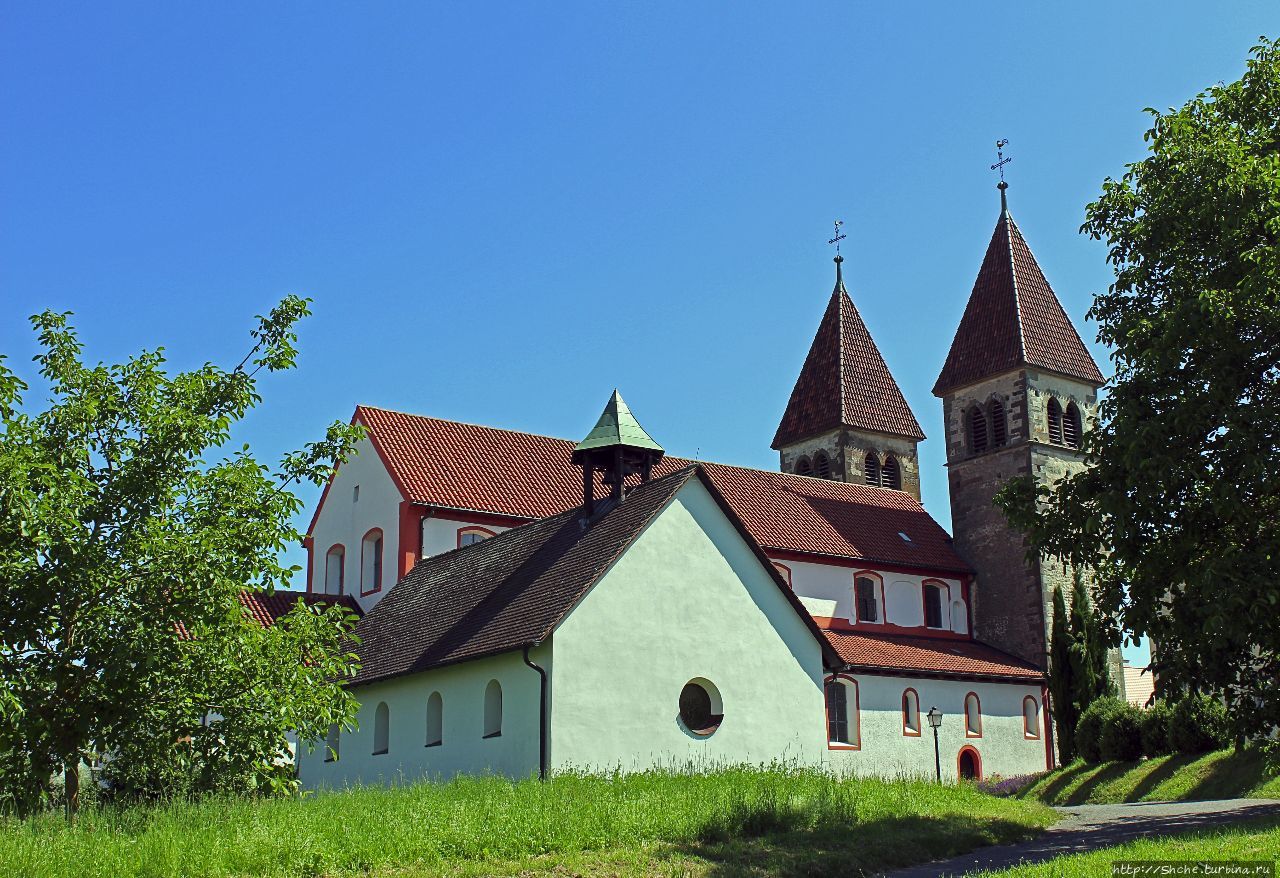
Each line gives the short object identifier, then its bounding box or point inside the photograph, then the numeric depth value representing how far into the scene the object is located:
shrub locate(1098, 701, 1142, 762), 34.97
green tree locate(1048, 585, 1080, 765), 40.31
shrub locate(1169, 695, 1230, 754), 32.09
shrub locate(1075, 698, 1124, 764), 36.75
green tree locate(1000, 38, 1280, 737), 17.33
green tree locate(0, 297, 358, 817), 13.97
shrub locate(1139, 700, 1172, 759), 33.69
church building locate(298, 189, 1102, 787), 24.16
